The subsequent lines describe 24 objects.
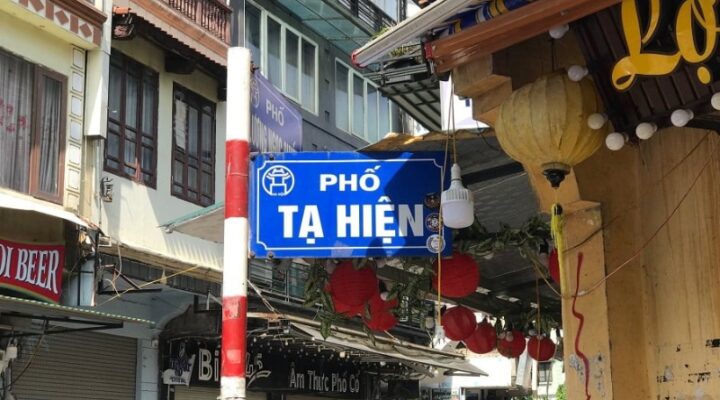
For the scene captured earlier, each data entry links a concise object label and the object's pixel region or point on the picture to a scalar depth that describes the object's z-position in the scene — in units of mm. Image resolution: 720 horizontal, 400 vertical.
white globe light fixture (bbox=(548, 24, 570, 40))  4465
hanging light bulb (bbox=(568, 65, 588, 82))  4637
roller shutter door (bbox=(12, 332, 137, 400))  14180
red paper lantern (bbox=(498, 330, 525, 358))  9352
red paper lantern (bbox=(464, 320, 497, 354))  9141
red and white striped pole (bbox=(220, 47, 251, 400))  4469
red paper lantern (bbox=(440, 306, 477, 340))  8461
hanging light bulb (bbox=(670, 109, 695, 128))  4258
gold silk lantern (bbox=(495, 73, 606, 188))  4652
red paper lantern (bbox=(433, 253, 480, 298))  6512
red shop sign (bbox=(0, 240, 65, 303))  12883
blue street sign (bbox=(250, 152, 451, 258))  5875
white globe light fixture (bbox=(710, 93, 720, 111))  3992
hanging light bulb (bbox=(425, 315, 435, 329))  8542
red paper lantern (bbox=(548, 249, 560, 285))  6281
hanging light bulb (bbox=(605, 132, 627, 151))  4609
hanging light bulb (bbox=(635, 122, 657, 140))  4520
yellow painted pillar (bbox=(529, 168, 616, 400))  5207
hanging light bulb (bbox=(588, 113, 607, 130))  4660
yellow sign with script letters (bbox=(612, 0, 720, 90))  3820
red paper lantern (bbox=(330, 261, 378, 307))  6738
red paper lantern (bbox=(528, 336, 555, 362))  9352
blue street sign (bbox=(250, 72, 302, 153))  4988
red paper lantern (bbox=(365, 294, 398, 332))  7418
